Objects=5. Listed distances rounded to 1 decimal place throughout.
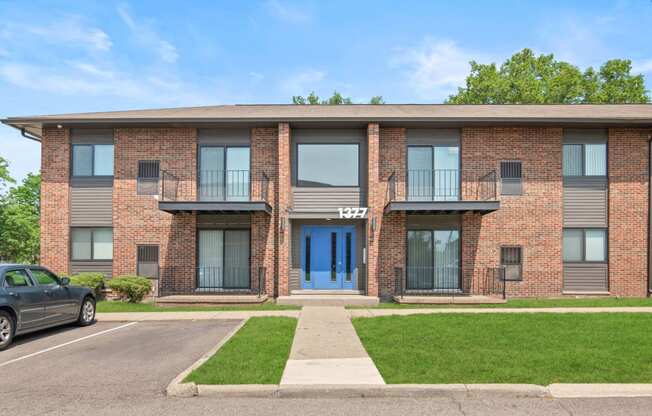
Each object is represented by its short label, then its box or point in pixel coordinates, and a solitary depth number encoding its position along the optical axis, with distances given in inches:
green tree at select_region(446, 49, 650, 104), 1409.9
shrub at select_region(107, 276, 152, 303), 596.9
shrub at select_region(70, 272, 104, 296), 600.1
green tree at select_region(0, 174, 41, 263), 1877.5
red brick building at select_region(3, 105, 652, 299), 650.8
